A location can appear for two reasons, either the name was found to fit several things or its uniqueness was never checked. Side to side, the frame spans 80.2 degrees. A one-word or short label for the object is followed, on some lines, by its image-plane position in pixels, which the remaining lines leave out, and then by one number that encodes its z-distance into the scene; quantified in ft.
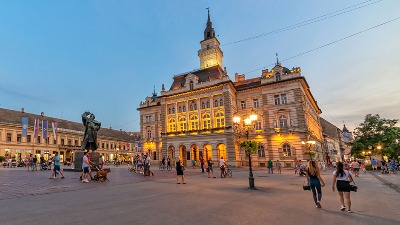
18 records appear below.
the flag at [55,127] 150.97
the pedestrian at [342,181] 25.71
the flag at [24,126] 139.39
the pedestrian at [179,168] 52.90
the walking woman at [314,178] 27.82
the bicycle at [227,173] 72.87
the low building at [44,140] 182.60
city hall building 139.54
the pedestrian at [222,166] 71.00
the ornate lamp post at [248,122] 53.85
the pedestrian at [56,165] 58.33
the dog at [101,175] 54.49
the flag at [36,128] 142.00
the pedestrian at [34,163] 96.08
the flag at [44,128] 146.72
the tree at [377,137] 131.44
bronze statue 76.96
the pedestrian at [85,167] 51.29
